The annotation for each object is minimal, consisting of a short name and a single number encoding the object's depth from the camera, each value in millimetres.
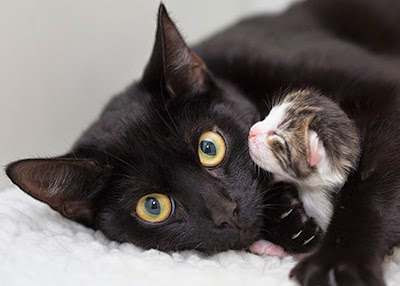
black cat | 307
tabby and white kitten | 313
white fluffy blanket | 292
